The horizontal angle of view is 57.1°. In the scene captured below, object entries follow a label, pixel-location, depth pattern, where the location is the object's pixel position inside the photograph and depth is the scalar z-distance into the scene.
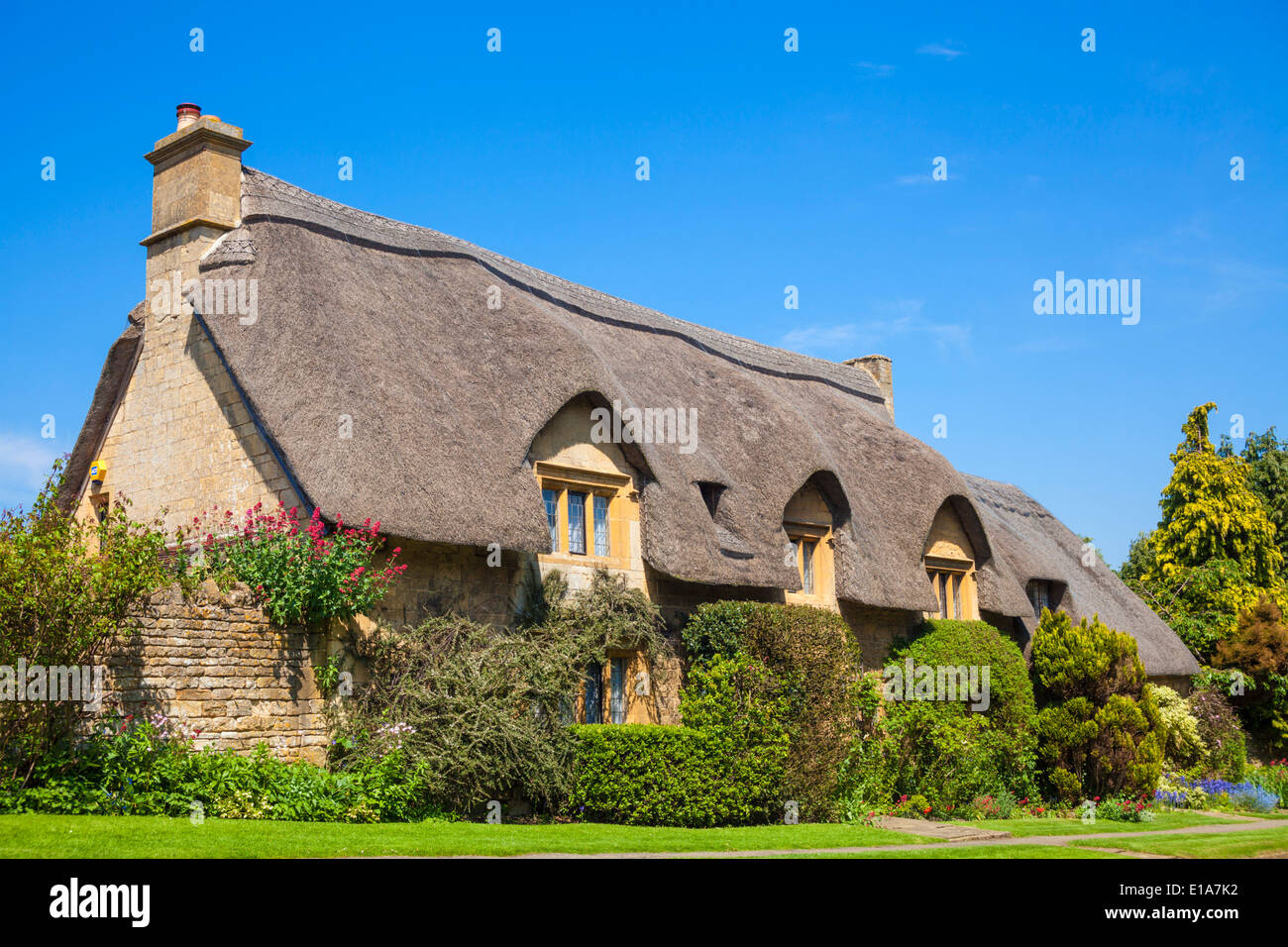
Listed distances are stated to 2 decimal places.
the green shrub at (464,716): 13.56
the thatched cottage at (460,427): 14.45
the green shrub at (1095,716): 21.73
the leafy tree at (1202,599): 32.06
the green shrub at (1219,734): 26.78
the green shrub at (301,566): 13.09
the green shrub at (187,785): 11.08
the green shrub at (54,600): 11.08
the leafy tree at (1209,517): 35.59
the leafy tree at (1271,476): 43.69
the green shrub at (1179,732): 25.25
